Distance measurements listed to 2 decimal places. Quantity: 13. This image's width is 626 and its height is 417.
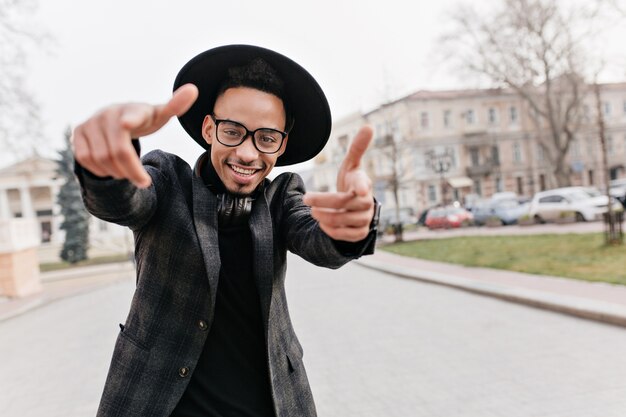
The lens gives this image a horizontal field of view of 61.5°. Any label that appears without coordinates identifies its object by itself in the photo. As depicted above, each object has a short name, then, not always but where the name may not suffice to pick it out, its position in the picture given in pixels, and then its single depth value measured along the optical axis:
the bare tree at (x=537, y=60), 28.33
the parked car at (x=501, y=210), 27.02
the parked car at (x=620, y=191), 23.85
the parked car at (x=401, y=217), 33.33
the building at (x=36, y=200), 59.68
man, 1.53
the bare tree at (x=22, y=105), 17.31
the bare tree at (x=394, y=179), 24.98
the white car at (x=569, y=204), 21.64
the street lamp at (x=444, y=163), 24.27
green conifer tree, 35.62
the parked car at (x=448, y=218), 29.78
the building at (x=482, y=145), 47.84
